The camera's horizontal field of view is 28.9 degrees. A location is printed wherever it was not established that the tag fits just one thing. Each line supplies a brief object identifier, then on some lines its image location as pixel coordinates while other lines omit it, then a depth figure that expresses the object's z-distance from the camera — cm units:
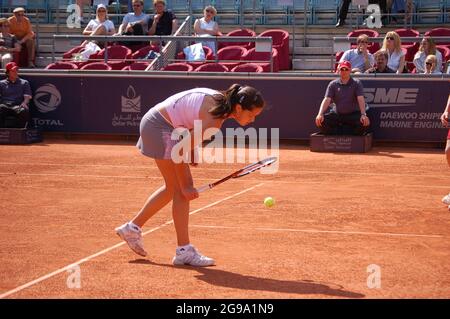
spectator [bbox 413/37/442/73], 1775
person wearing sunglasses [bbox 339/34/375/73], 1812
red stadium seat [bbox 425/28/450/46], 1975
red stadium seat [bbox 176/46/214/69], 1991
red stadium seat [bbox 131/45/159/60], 2084
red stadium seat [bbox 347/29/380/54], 1988
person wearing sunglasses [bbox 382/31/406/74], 1764
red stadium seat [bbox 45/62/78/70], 2052
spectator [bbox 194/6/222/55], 2061
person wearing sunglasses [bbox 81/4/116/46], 2141
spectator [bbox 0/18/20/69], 2142
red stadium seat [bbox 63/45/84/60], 2167
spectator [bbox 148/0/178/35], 2102
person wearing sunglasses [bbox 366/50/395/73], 1781
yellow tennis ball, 1043
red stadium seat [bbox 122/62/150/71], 2012
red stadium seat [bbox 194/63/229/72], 1923
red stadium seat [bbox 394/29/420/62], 1959
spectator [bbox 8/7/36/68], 2159
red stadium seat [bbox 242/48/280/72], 1987
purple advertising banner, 1758
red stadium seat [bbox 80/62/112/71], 2014
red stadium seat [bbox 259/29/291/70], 2072
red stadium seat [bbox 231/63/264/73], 1914
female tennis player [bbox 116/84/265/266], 735
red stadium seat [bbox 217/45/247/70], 2069
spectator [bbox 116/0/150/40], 2111
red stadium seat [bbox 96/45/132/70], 2053
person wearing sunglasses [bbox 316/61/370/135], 1688
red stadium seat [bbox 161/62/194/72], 1964
